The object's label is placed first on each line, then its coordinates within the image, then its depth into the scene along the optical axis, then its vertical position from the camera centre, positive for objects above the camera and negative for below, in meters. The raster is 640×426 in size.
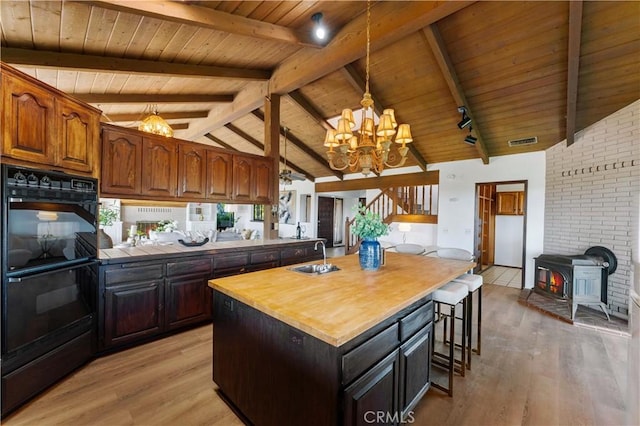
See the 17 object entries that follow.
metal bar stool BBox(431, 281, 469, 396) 2.00 -0.80
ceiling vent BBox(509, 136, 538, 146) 4.88 +1.37
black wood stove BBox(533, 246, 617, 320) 3.61 -0.89
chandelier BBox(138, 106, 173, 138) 3.78 +1.18
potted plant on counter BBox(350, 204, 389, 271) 2.29 -0.22
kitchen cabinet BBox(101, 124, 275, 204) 2.82 +0.48
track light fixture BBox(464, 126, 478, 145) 4.71 +1.31
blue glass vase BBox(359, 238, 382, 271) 2.32 -0.39
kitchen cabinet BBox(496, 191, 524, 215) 7.29 +0.28
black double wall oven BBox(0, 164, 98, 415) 1.81 -0.57
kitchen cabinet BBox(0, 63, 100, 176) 1.84 +0.63
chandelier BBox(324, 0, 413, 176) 2.69 +0.78
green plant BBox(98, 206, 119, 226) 7.61 -0.27
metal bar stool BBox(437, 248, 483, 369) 2.39 -0.72
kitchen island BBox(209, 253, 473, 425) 1.24 -0.77
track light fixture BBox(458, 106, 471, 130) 4.21 +1.52
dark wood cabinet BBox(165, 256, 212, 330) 2.92 -1.00
